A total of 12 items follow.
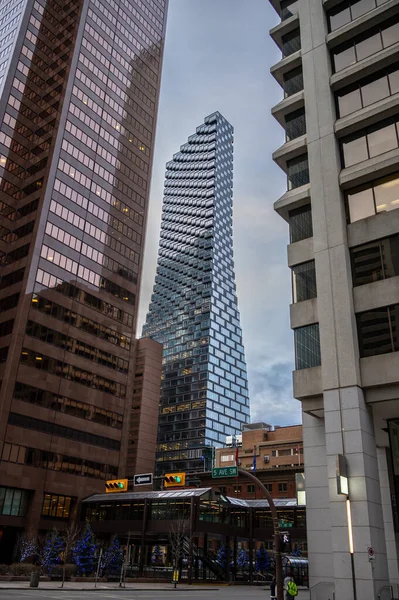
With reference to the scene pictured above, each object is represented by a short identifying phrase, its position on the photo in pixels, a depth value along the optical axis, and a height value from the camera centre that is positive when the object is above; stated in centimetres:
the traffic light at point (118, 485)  6831 +752
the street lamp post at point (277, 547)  2158 +30
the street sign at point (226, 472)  2275 +325
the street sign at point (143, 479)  6075 +742
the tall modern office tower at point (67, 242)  7406 +4691
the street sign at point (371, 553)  2442 +25
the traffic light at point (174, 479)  5184 +670
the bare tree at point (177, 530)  6069 +217
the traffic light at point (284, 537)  2451 +77
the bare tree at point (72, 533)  6282 +157
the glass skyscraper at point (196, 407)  17875 +4757
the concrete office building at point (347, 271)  2655 +1565
